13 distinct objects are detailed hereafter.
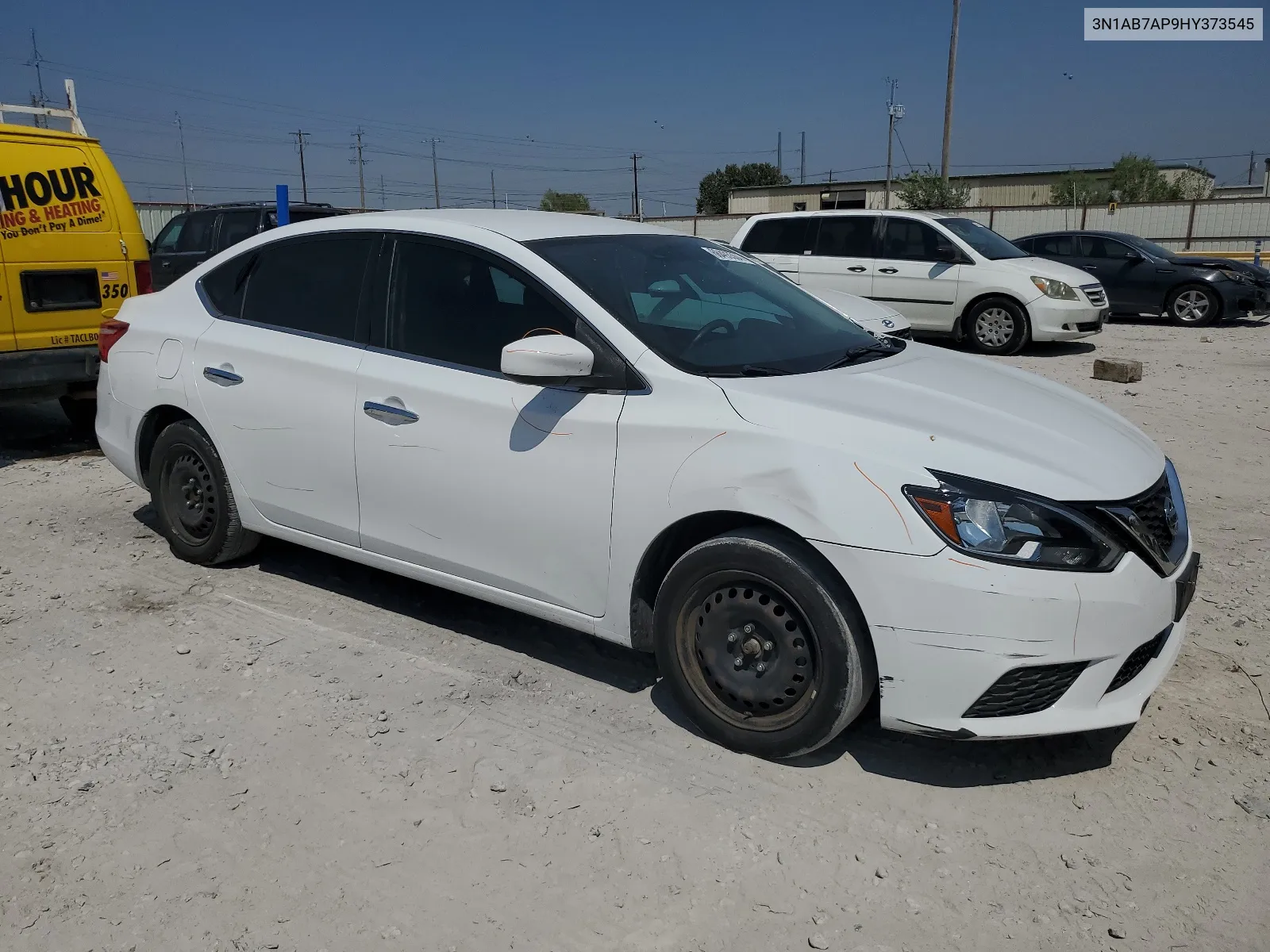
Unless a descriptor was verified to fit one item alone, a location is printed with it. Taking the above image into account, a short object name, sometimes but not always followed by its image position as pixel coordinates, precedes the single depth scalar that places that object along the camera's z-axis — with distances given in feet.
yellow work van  22.44
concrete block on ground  32.78
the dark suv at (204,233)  46.47
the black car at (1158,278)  48.60
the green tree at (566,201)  136.01
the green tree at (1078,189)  187.01
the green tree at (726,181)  298.97
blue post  35.83
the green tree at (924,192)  152.97
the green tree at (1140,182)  192.65
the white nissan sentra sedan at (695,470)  9.47
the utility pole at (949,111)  99.25
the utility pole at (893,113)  200.64
